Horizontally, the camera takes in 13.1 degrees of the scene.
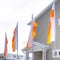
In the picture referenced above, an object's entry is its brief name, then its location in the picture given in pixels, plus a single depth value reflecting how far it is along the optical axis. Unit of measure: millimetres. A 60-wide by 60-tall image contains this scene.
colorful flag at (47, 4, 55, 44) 23359
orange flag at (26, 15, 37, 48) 24500
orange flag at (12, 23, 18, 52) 27034
